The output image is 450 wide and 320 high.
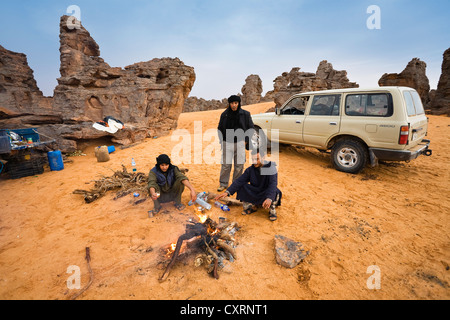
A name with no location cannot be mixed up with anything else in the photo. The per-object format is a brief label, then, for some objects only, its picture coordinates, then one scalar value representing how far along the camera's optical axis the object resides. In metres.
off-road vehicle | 4.11
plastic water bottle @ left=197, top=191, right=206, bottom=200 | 3.91
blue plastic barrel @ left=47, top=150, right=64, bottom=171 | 5.92
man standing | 3.90
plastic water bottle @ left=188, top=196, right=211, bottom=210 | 3.57
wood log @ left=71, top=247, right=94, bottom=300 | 1.96
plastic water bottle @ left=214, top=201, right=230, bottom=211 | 3.58
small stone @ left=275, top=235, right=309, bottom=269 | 2.27
